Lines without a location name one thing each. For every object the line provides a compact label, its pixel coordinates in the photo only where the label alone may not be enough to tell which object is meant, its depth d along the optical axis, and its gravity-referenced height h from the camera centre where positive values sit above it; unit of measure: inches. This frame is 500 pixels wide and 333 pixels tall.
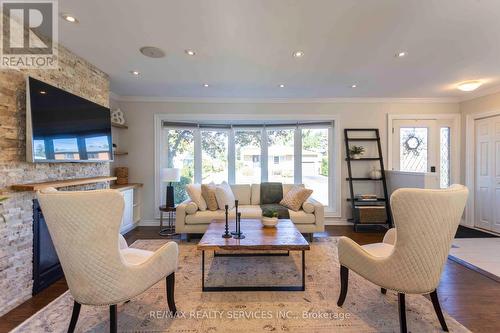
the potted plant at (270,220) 114.4 -26.9
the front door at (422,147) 187.2 +13.5
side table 159.2 -44.6
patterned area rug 71.5 -48.8
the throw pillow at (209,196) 153.7 -20.6
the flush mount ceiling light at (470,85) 143.0 +47.7
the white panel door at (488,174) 162.9 -7.4
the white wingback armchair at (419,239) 62.1 -20.2
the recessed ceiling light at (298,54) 106.9 +50.3
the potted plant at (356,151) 182.6 +10.0
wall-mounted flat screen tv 85.2 +16.2
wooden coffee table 89.1 -30.5
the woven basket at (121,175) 171.2 -7.7
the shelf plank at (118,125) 164.2 +27.9
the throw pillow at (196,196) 151.9 -20.5
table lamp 162.6 -9.4
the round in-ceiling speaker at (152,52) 104.3 +50.9
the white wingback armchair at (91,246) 56.9 -20.1
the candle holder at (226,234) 99.8 -29.9
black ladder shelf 172.9 -11.6
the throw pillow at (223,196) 154.4 -21.3
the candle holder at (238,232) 99.9 -29.3
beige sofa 145.9 -32.3
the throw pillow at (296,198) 155.4 -22.5
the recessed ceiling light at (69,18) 82.0 +51.3
